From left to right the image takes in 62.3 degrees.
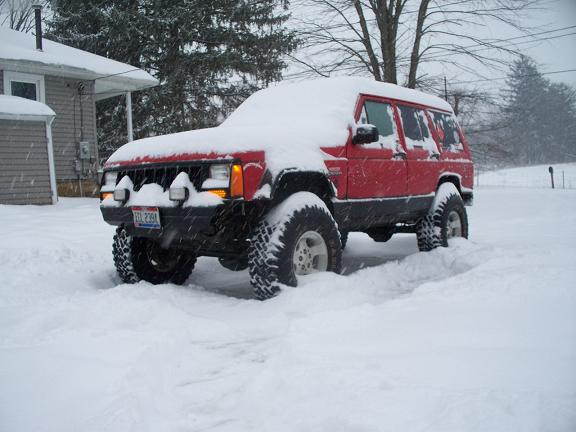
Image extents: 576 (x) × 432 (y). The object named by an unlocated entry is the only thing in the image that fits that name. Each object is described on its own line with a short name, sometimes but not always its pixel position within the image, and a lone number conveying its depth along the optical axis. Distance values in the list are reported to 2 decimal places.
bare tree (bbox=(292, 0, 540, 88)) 16.72
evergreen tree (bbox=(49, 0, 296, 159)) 21.36
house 14.74
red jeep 3.60
